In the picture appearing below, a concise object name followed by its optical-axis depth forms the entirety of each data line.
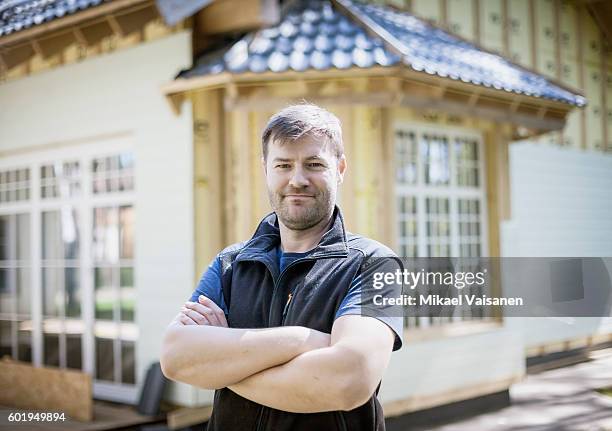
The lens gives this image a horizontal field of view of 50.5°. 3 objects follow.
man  1.34
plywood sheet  4.80
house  4.53
